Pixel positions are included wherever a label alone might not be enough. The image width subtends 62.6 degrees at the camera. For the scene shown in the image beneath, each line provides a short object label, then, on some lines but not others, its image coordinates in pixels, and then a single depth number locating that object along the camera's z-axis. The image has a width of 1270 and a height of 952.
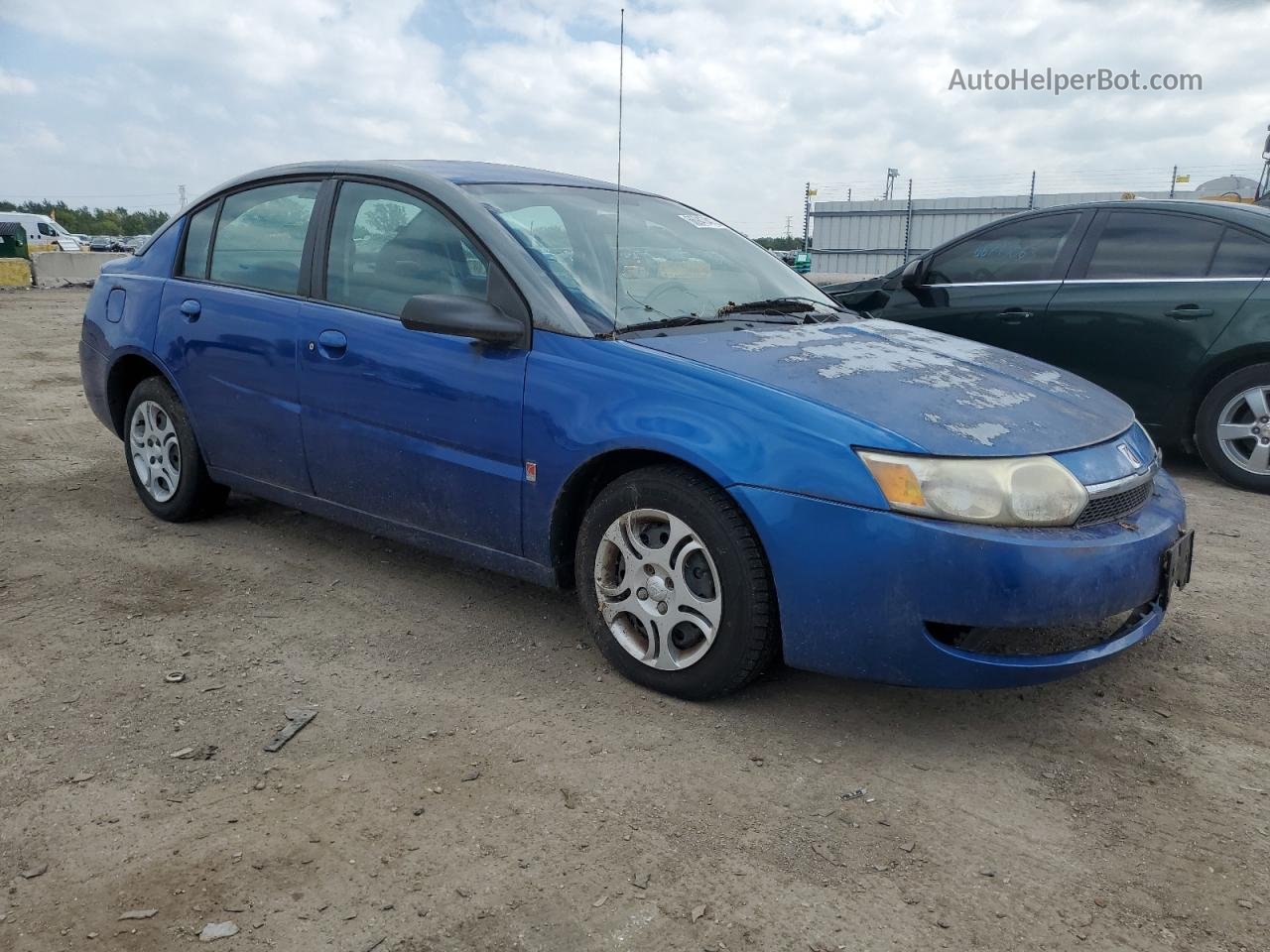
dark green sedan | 5.51
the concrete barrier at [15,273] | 19.16
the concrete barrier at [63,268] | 19.86
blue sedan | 2.61
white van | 39.66
